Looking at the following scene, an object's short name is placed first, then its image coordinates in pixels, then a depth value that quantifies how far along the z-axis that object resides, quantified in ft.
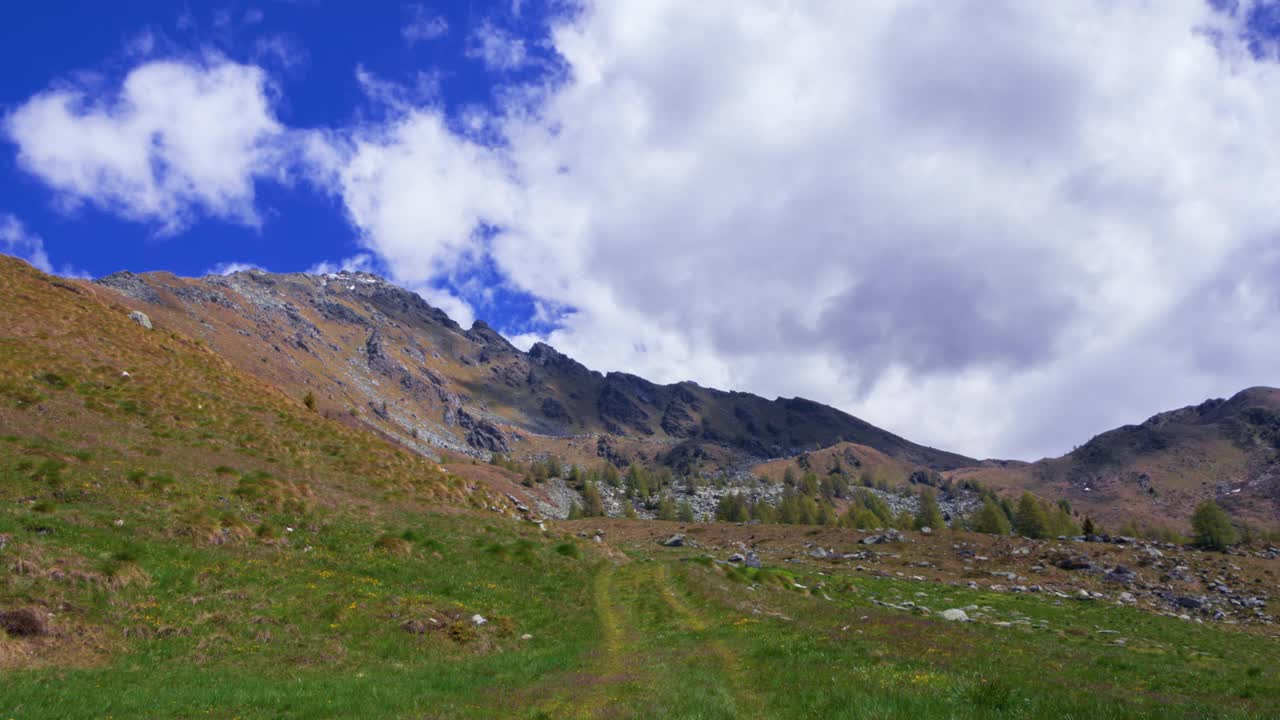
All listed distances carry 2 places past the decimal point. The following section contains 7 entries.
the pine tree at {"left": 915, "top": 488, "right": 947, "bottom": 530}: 454.40
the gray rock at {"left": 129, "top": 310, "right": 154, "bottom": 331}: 205.72
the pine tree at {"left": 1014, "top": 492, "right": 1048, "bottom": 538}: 375.66
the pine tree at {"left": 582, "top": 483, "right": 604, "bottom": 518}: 530.27
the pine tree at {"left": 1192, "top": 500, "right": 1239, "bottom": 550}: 330.57
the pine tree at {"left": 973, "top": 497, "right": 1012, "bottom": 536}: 383.86
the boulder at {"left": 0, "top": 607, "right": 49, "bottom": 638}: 56.39
